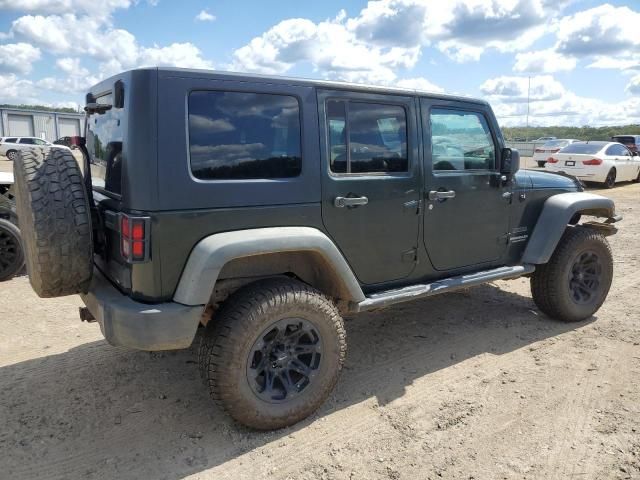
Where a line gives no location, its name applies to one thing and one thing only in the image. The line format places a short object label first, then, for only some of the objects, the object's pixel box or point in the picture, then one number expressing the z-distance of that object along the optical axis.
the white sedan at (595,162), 14.05
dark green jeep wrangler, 2.52
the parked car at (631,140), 22.16
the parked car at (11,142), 27.98
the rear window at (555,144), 17.98
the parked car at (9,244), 5.64
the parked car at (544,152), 17.13
